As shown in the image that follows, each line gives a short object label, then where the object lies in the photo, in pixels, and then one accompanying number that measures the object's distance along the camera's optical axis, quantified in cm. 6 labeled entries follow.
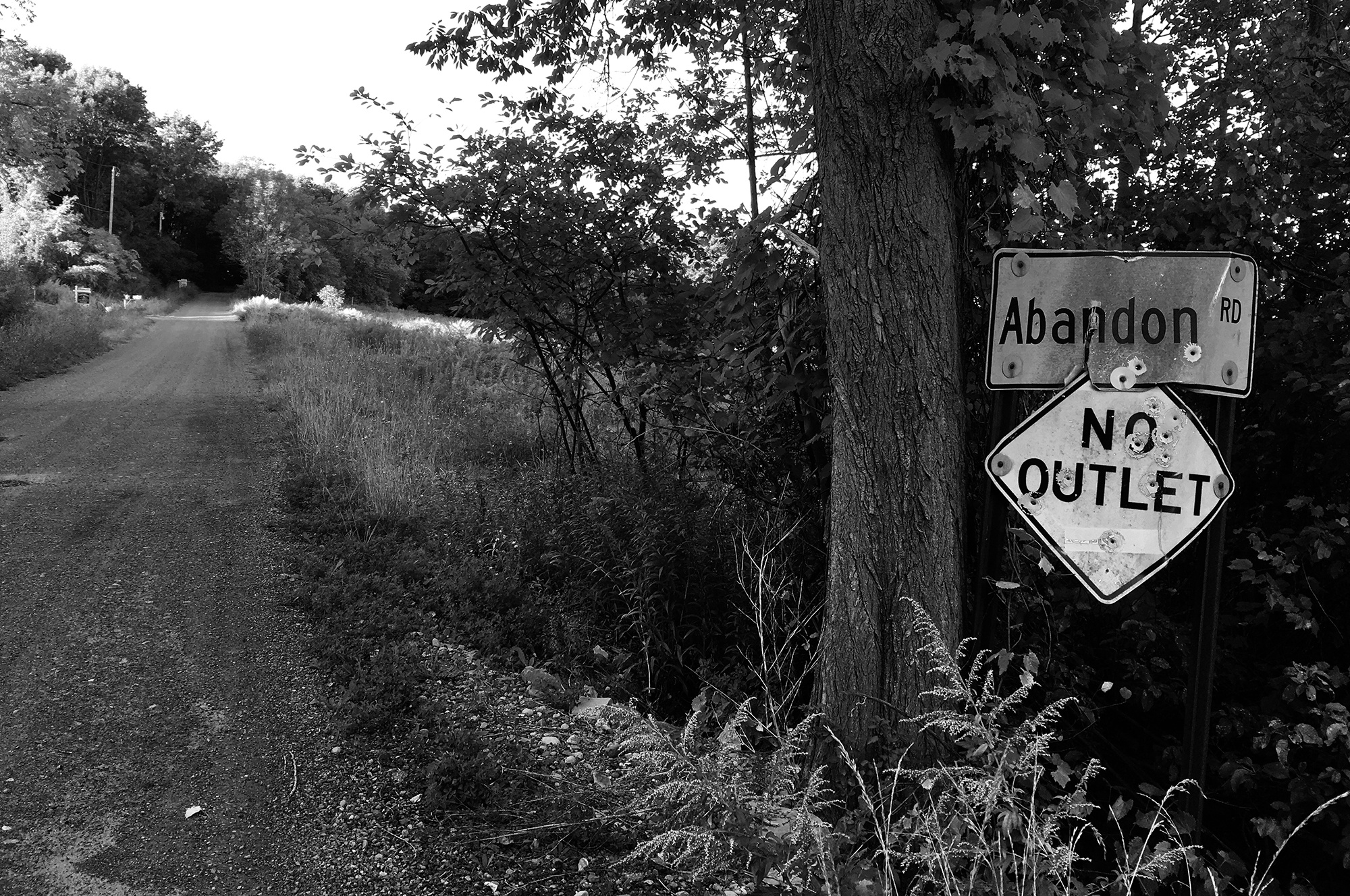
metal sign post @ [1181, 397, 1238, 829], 252
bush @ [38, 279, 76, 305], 2852
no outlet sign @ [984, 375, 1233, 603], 255
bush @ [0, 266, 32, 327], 1869
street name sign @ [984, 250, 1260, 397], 256
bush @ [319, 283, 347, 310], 4526
